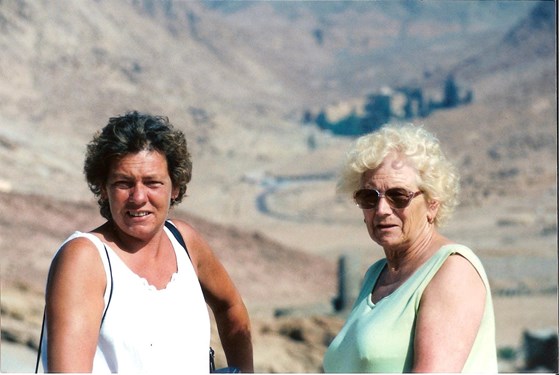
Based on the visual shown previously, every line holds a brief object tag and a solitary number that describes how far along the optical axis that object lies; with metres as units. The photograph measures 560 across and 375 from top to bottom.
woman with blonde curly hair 2.14
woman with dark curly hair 2.15
